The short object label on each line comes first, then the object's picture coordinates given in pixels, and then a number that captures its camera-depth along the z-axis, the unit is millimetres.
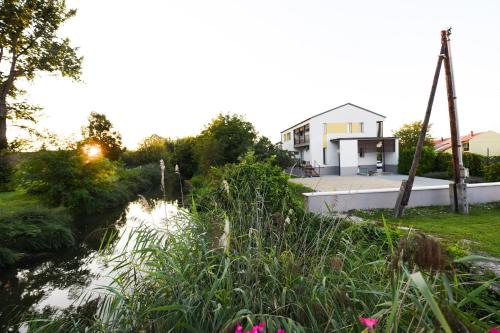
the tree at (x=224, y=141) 24359
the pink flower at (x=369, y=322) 973
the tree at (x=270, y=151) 23669
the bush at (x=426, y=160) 21609
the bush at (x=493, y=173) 13990
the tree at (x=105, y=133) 44434
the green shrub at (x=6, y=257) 7367
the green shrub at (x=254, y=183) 6117
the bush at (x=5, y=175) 16219
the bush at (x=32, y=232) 7859
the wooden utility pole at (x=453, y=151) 7449
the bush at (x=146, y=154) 40081
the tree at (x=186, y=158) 35969
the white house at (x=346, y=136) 26875
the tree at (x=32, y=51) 11781
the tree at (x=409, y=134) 43366
